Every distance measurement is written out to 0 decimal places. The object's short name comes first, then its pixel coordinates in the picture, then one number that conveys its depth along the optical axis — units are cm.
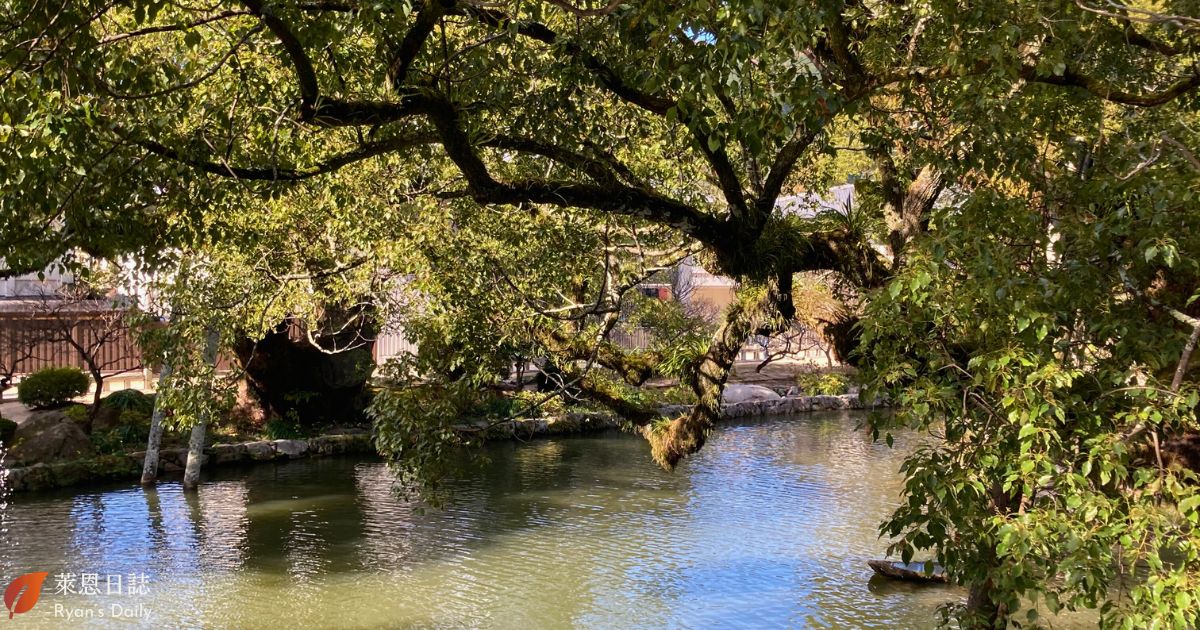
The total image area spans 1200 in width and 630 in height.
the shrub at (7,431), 1421
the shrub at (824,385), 2341
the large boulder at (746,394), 2234
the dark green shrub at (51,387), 1605
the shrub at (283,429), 1683
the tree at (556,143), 440
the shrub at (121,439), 1479
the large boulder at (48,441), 1393
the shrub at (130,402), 1633
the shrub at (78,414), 1556
